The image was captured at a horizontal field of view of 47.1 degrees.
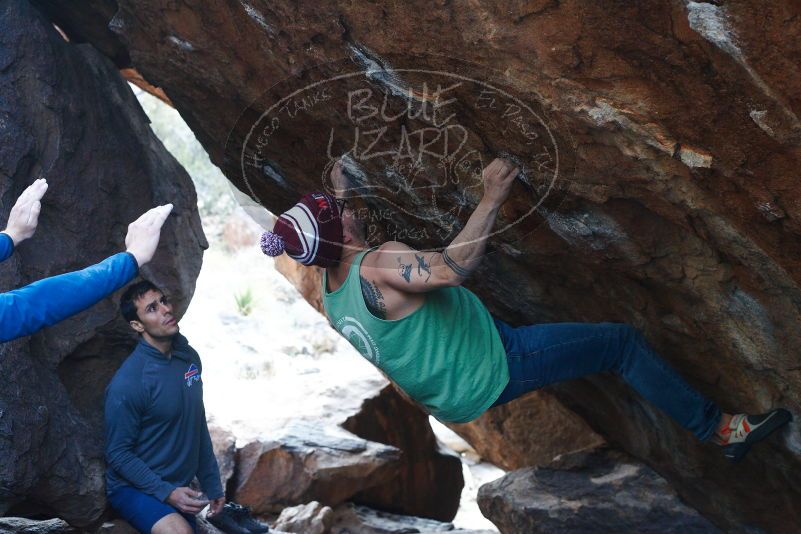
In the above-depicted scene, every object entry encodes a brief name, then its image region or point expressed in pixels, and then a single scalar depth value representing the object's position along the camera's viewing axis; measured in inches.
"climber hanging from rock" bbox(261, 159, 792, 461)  139.1
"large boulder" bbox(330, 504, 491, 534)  278.5
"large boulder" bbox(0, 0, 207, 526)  164.9
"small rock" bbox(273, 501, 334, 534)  254.8
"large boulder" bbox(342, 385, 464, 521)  330.3
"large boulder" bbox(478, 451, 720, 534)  219.1
